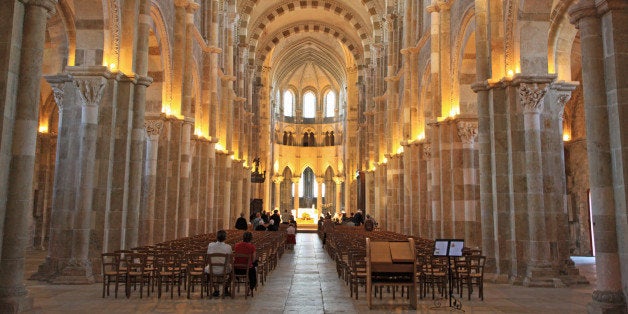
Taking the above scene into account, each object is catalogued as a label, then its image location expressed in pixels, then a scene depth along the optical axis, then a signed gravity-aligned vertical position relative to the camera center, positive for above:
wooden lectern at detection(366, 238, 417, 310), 8.91 -0.79
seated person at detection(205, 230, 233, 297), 10.03 -0.57
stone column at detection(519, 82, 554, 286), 11.99 +0.83
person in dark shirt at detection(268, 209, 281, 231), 25.15 -0.14
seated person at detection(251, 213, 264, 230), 24.32 -0.16
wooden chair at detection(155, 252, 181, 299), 9.91 -1.01
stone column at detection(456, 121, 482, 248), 16.22 +1.21
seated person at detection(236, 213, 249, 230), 22.23 -0.24
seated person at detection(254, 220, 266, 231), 23.86 -0.39
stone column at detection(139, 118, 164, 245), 17.05 +1.12
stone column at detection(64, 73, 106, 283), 11.57 +0.83
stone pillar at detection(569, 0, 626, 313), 7.73 +0.93
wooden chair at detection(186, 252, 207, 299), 9.87 -0.96
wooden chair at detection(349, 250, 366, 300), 10.02 -1.01
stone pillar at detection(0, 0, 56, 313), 7.50 +0.89
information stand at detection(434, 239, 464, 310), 9.04 -0.51
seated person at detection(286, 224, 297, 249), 24.34 -0.80
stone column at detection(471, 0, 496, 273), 13.43 +1.36
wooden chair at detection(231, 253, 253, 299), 9.99 -0.93
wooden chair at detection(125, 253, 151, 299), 9.75 -1.01
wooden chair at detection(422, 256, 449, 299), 10.04 -1.07
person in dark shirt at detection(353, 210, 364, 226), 32.41 +0.01
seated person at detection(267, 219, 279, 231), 25.07 -0.36
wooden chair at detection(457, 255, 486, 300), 10.03 -1.07
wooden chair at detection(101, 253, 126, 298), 9.59 -1.03
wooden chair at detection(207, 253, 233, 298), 9.62 -0.96
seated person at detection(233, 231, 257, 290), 10.34 -0.65
